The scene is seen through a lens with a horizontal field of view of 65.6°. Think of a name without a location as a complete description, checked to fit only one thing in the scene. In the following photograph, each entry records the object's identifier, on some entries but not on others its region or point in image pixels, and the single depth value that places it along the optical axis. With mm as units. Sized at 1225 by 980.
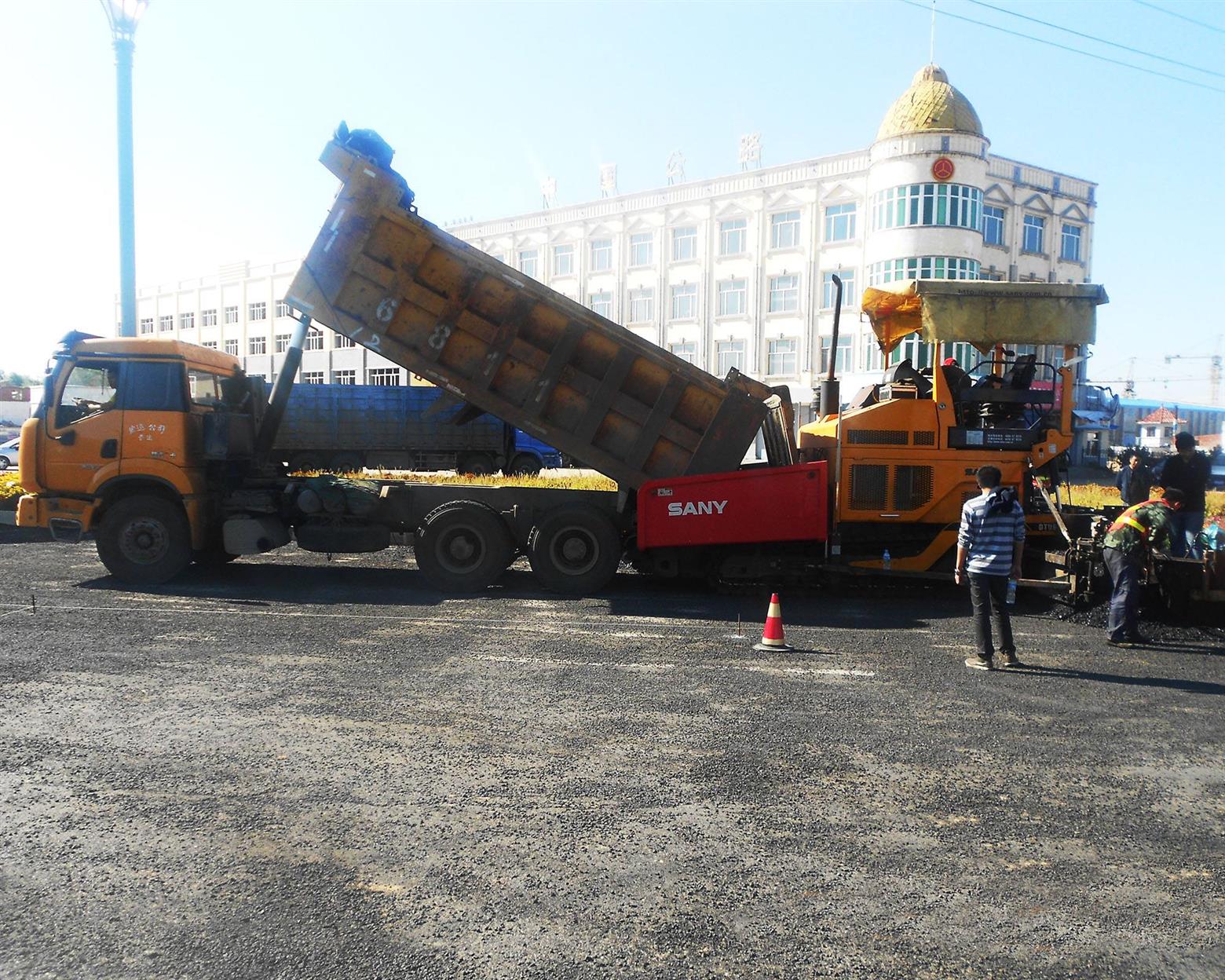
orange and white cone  8086
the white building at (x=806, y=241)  37844
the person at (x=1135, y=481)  12672
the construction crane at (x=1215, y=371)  146625
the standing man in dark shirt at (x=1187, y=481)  10062
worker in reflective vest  8312
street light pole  18016
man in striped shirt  7531
